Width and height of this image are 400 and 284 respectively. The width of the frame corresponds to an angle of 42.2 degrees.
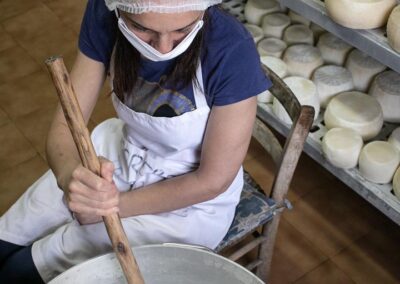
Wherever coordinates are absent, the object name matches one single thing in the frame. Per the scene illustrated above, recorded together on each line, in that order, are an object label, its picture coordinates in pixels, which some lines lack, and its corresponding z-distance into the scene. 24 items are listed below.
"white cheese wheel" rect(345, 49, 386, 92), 1.48
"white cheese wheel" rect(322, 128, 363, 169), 1.33
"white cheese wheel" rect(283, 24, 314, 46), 1.64
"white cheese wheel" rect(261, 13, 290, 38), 1.68
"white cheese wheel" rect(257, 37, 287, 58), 1.62
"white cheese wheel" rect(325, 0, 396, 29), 1.13
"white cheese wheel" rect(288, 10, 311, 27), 1.70
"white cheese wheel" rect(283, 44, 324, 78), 1.55
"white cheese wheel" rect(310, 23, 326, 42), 1.67
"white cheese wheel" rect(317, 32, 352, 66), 1.56
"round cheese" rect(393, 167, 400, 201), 1.27
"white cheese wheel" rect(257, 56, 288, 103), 1.55
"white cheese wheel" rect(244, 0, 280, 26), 1.72
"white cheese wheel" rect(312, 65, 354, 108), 1.48
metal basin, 0.77
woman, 0.82
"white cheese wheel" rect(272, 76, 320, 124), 1.44
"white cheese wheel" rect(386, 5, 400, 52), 1.07
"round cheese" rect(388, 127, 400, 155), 1.33
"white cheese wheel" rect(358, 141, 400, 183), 1.28
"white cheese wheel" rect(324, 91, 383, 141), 1.37
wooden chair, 0.97
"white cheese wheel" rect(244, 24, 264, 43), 1.68
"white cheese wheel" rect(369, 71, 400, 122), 1.40
